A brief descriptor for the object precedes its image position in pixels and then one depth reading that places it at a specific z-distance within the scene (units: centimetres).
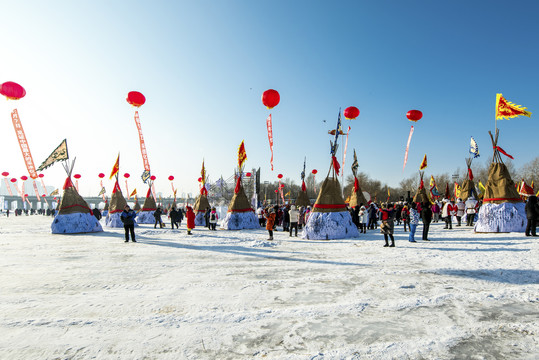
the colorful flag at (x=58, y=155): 1523
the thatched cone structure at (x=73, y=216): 1437
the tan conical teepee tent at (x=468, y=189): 1884
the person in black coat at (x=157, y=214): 1713
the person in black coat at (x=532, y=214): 933
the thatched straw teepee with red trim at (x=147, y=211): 2238
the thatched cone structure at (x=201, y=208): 1980
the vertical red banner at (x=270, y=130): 1375
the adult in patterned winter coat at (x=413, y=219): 926
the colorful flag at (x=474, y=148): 1902
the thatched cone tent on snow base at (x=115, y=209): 1897
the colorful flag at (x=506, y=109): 1073
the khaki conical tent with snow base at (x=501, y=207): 1029
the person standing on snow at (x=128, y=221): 1082
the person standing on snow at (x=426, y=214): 962
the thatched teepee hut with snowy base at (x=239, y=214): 1616
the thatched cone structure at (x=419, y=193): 1930
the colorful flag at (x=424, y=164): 2208
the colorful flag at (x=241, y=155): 1719
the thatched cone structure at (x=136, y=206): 2734
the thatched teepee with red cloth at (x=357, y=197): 1998
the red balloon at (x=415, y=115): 1555
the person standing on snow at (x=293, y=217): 1253
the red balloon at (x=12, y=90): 1129
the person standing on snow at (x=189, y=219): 1367
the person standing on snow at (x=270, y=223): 1102
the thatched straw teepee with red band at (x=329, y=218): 1112
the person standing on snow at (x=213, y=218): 1600
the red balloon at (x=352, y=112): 1442
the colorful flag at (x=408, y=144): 1670
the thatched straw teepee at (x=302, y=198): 2561
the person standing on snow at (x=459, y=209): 1520
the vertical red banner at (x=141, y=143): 1627
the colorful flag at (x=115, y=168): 1964
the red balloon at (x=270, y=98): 1180
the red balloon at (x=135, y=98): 1370
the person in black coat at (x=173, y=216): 1661
